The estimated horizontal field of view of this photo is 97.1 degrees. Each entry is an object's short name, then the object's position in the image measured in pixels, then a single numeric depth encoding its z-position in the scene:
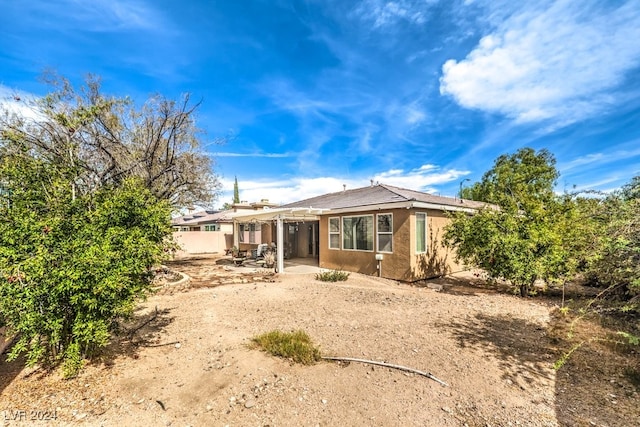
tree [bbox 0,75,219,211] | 9.93
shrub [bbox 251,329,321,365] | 4.30
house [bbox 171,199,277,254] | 20.81
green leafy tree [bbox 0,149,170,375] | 3.30
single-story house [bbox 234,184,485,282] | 10.58
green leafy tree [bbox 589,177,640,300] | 3.14
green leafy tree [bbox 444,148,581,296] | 8.05
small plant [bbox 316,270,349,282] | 10.55
